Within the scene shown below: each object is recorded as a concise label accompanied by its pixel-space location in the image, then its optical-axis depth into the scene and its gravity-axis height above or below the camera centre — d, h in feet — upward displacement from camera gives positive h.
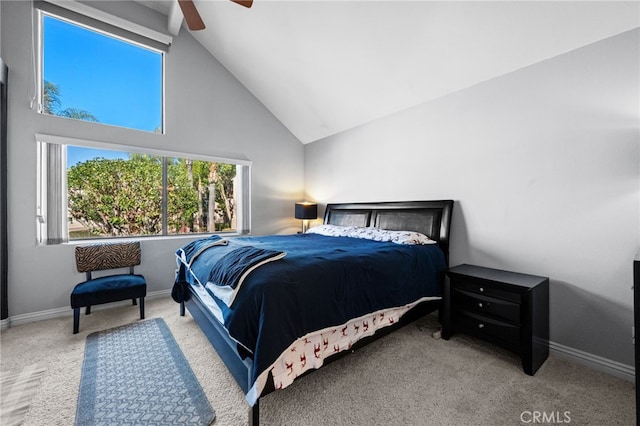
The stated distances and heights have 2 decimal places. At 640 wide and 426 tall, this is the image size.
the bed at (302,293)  4.71 -1.85
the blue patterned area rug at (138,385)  4.94 -3.84
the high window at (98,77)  10.13 +5.98
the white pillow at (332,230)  11.48 -0.84
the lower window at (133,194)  9.73 +0.93
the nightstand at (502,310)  6.28 -2.62
